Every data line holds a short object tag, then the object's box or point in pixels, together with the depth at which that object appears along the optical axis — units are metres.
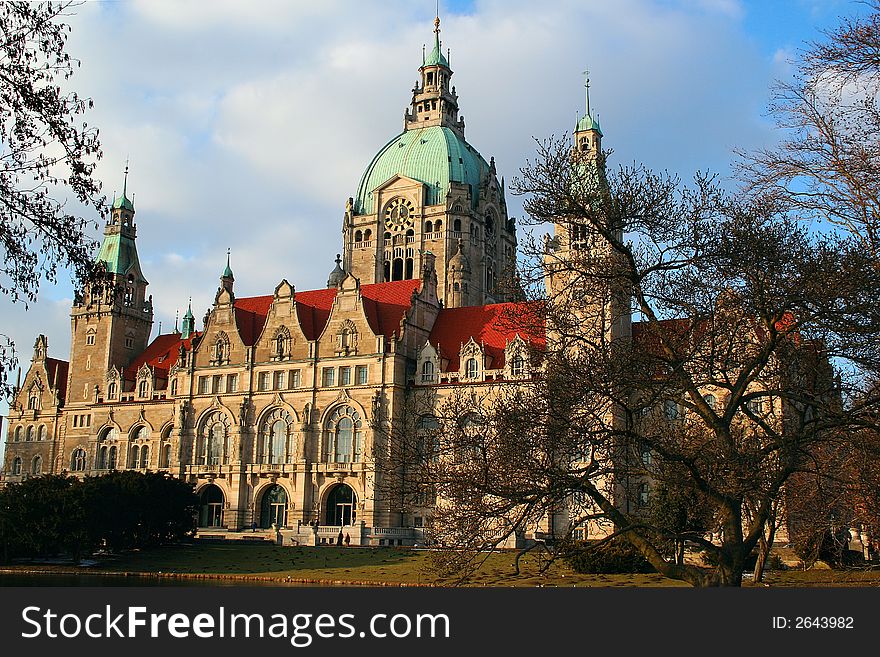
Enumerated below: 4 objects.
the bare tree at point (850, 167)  21.83
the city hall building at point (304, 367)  81.06
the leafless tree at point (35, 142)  17.94
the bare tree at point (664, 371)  24.17
